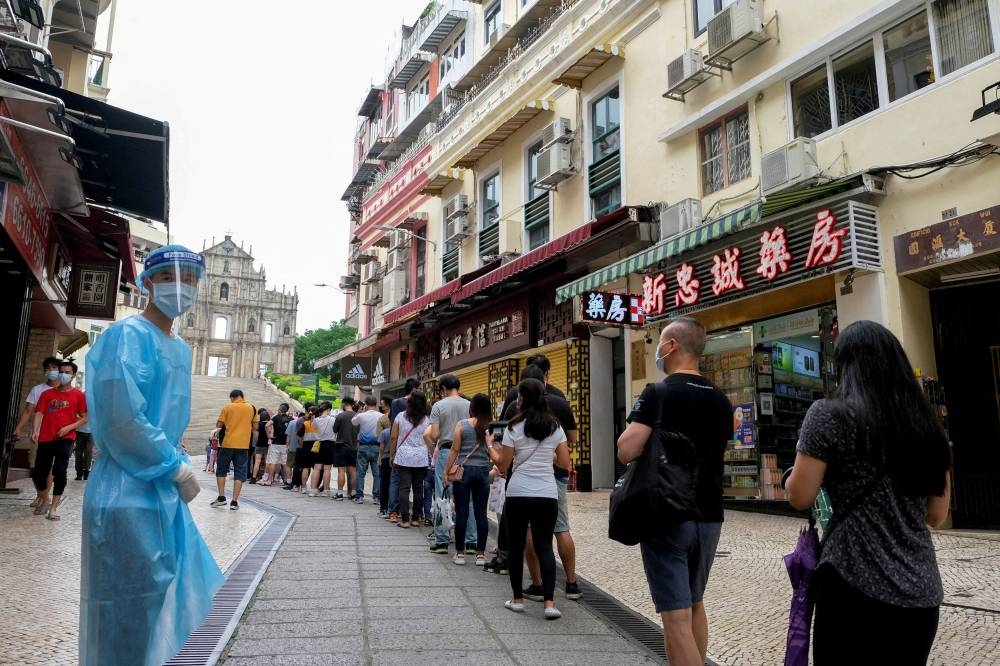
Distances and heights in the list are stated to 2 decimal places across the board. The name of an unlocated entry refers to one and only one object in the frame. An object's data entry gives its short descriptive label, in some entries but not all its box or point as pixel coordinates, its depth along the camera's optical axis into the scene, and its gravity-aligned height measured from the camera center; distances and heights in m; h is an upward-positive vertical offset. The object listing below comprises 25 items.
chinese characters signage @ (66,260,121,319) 12.98 +2.72
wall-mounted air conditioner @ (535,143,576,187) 15.16 +5.71
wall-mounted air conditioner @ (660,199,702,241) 11.75 +3.64
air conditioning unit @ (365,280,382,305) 26.33 +5.59
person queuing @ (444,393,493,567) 6.71 -0.12
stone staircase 32.78 +3.12
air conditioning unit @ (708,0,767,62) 10.91 +6.13
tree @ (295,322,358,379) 72.81 +10.64
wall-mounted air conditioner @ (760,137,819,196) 9.75 +3.70
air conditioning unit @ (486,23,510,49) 18.86 +10.46
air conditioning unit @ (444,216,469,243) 19.55 +5.71
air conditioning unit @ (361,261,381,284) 26.64 +6.40
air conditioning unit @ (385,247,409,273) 23.77 +5.99
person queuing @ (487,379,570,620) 4.97 -0.18
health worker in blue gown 2.46 -0.22
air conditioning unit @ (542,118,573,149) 15.35 +6.47
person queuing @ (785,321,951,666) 2.15 -0.15
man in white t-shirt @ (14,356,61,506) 8.92 +0.64
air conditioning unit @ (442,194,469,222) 19.77 +6.44
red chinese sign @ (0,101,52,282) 8.56 +2.95
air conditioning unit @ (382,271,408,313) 23.67 +4.97
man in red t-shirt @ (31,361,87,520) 8.46 +0.15
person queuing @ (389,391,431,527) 8.88 +0.03
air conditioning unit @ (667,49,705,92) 11.86 +5.98
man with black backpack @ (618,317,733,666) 3.11 -0.09
